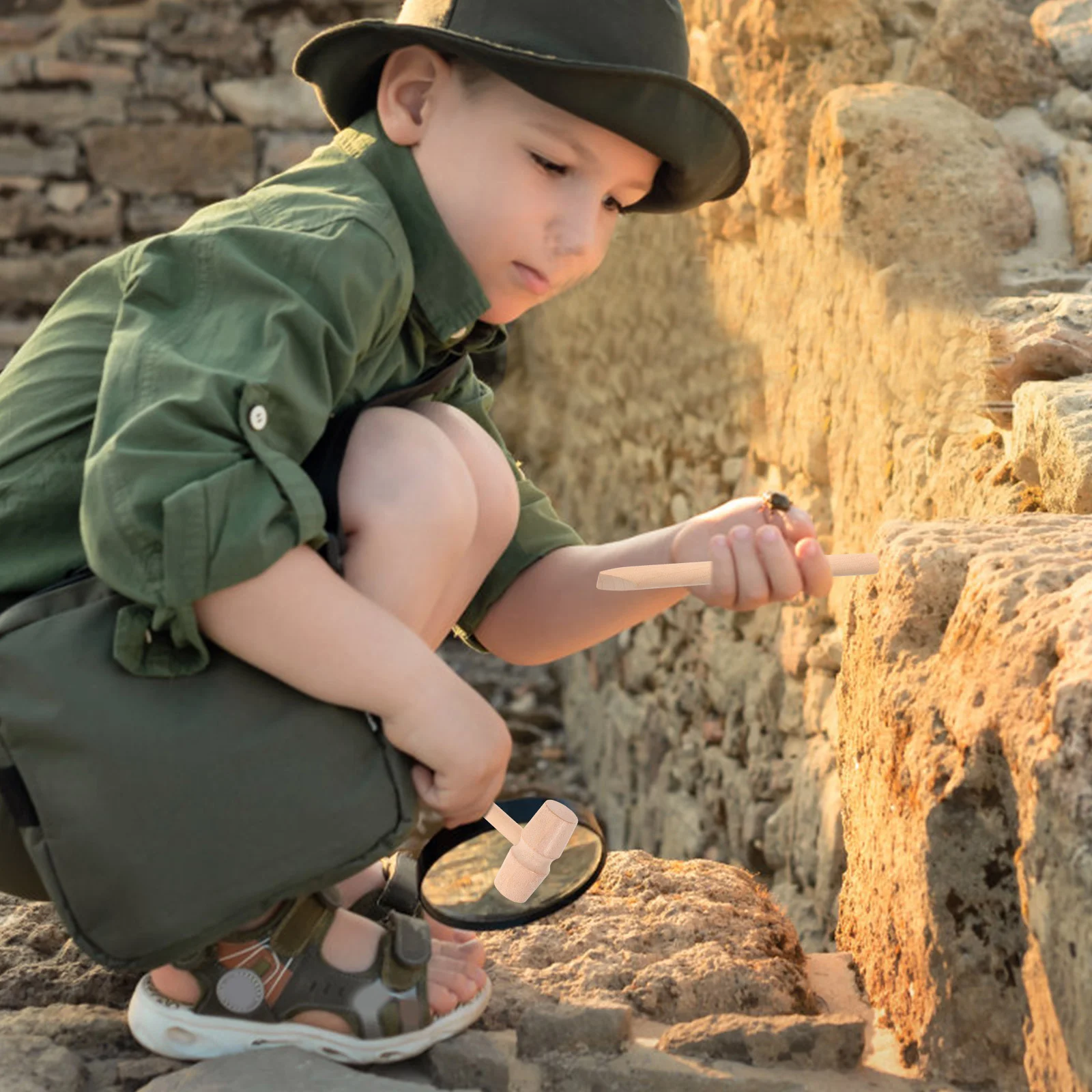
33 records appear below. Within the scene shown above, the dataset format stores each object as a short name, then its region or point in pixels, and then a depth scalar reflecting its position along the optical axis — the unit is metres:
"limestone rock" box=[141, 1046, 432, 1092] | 1.04
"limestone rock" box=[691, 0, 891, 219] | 2.25
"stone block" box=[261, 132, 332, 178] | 4.01
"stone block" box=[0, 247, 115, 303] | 3.97
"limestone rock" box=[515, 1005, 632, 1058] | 1.14
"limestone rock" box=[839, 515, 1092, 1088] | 0.90
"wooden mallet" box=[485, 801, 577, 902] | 1.20
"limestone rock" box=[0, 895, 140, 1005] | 1.24
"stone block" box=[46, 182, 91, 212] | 3.96
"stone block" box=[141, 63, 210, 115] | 3.93
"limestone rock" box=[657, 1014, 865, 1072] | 1.13
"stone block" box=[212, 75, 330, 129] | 3.96
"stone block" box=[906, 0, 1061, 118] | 2.15
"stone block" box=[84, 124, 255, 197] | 3.95
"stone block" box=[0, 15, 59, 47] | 3.88
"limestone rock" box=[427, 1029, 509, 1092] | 1.10
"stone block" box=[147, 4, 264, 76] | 3.90
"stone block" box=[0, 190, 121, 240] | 3.95
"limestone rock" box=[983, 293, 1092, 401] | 1.61
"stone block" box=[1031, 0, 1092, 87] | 2.17
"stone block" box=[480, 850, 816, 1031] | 1.24
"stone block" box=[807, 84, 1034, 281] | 1.97
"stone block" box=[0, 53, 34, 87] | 3.90
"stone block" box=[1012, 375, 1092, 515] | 1.38
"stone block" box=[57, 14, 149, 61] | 3.89
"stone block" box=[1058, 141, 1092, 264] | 1.93
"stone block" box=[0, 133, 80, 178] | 3.93
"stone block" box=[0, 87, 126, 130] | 3.91
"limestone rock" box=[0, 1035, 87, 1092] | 1.06
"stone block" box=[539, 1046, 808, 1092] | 1.08
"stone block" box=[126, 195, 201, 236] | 4.00
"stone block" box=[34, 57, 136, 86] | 3.90
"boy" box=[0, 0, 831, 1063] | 0.98
